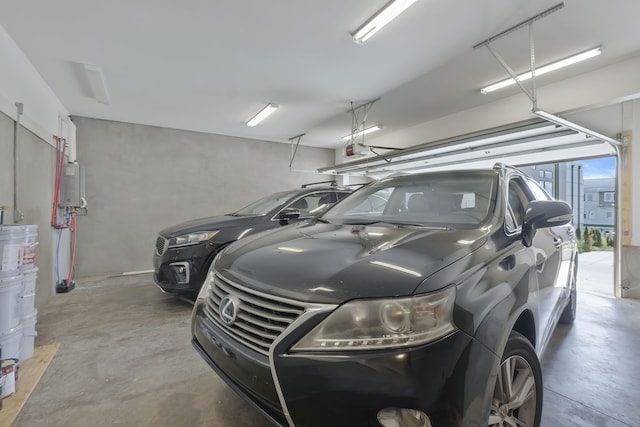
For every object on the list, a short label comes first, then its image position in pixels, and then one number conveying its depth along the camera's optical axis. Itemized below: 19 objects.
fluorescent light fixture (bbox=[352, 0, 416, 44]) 2.46
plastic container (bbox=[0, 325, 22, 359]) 2.04
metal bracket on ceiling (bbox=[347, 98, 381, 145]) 5.05
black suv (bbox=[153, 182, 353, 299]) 3.34
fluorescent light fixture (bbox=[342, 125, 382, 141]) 6.51
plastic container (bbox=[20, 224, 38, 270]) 2.20
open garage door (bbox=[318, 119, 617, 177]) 3.88
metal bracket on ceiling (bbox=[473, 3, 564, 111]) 2.66
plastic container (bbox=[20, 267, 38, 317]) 2.24
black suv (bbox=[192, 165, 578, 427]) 0.90
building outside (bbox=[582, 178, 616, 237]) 9.05
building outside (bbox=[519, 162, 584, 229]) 10.17
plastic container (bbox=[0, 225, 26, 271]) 2.03
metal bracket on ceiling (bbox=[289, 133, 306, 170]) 7.48
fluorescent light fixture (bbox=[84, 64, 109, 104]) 3.73
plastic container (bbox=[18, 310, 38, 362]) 2.26
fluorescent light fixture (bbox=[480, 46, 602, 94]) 3.36
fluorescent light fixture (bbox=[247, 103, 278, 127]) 5.09
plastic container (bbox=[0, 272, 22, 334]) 2.04
